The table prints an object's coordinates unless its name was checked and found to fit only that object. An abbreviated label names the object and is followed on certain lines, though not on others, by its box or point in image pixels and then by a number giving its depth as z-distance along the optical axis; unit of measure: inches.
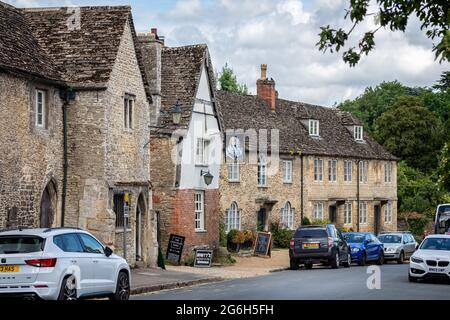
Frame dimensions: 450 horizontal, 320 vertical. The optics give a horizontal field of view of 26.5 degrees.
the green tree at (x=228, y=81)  3245.6
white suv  741.9
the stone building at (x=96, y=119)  1234.6
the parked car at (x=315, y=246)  1485.0
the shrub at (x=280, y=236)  2094.0
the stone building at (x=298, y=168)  2015.3
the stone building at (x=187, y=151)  1542.8
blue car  1633.9
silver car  1771.7
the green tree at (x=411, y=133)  3255.4
